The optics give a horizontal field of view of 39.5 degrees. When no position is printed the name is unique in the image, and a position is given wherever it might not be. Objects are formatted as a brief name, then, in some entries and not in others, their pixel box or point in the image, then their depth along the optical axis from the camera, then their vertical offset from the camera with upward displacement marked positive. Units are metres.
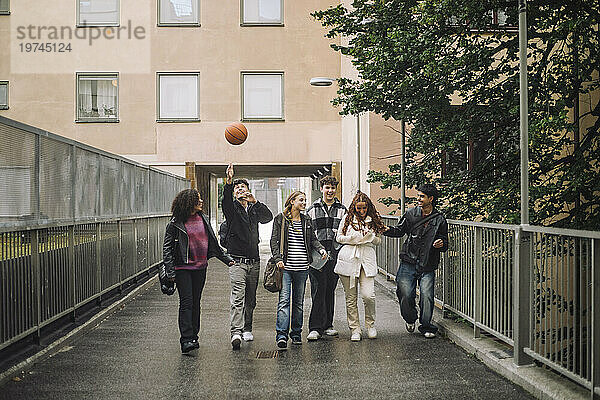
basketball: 12.82 +0.92
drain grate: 8.98 -1.76
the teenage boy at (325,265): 10.20 -0.88
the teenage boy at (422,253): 10.17 -0.73
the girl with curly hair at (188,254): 9.20 -0.66
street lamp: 21.36 +2.96
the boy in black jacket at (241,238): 9.65 -0.51
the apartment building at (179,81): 31.20 +4.27
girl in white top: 10.12 -0.71
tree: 11.42 +1.53
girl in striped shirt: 9.73 -0.66
